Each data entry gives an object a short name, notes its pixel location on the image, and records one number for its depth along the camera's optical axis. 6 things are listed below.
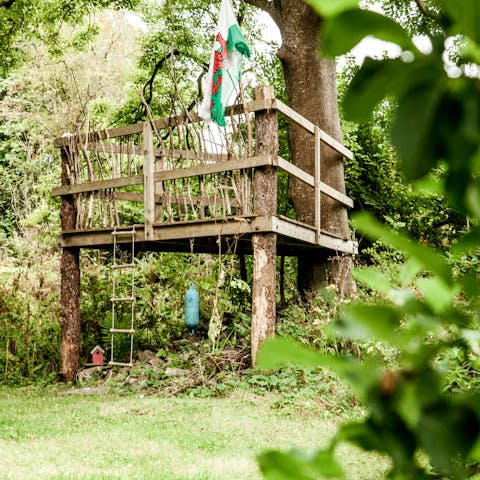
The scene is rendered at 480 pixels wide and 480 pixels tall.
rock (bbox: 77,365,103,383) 9.23
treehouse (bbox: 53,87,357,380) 7.80
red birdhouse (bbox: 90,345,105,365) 9.29
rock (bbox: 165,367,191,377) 8.53
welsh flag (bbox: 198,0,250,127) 8.36
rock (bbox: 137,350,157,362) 9.59
